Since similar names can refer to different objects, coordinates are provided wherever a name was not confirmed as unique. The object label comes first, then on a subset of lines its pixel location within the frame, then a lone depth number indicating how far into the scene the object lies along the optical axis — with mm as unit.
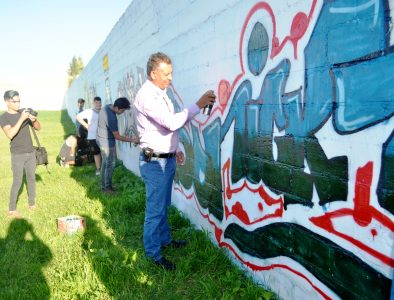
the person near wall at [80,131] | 9797
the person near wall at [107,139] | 6465
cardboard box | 4527
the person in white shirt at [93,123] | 8047
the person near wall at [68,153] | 9711
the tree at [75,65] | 89875
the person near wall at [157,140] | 3254
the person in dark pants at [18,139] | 5203
